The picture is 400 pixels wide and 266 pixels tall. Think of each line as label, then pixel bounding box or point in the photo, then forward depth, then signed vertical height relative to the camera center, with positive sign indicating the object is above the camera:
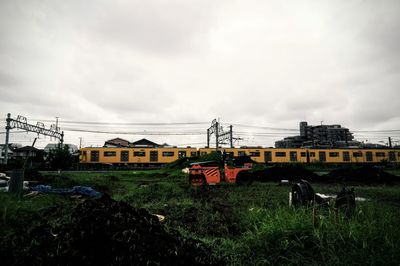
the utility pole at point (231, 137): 31.66 +2.74
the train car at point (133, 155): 27.86 +0.19
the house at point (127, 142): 55.02 +4.03
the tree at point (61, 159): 24.92 -0.25
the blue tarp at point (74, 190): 7.63 -1.21
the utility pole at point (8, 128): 20.88 +2.79
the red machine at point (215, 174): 11.74 -0.98
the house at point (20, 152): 50.03 +1.19
